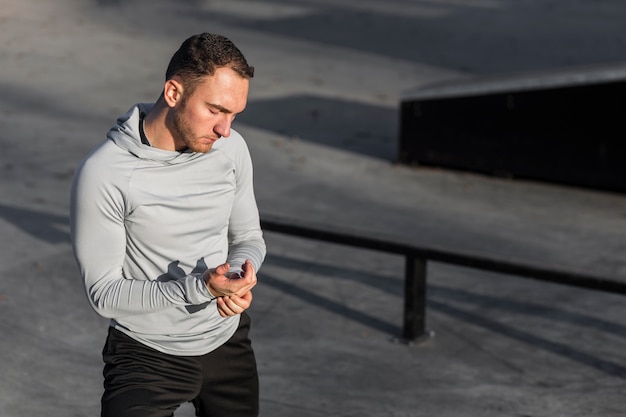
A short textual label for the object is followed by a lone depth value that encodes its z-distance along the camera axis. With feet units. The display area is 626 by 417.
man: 23.55
